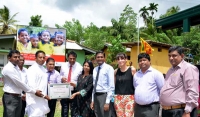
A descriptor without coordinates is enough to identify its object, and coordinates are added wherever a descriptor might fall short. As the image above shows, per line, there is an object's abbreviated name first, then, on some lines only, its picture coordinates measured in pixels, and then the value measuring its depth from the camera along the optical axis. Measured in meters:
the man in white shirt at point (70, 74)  3.84
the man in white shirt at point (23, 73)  4.05
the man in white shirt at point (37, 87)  3.39
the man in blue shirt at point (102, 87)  3.51
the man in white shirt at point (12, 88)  3.22
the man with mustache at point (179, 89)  2.38
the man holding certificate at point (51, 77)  3.74
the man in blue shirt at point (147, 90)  2.92
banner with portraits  10.22
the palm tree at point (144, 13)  29.81
